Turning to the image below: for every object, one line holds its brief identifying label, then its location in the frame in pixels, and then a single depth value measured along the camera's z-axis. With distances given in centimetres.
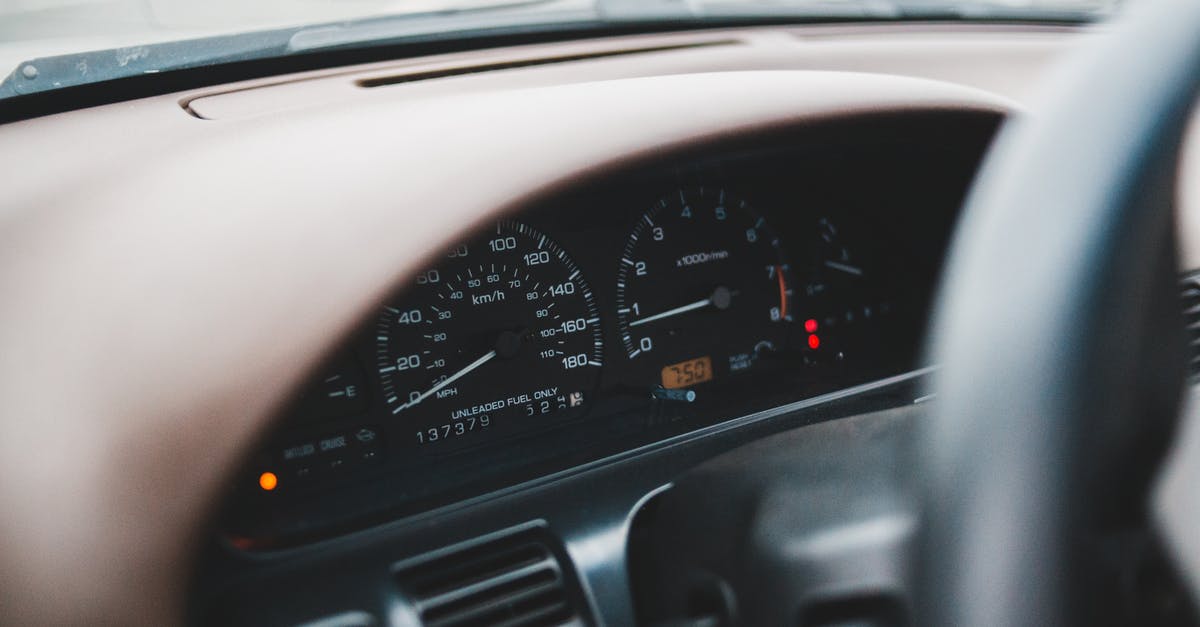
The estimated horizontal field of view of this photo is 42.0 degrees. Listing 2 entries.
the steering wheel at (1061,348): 28
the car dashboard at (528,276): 45
